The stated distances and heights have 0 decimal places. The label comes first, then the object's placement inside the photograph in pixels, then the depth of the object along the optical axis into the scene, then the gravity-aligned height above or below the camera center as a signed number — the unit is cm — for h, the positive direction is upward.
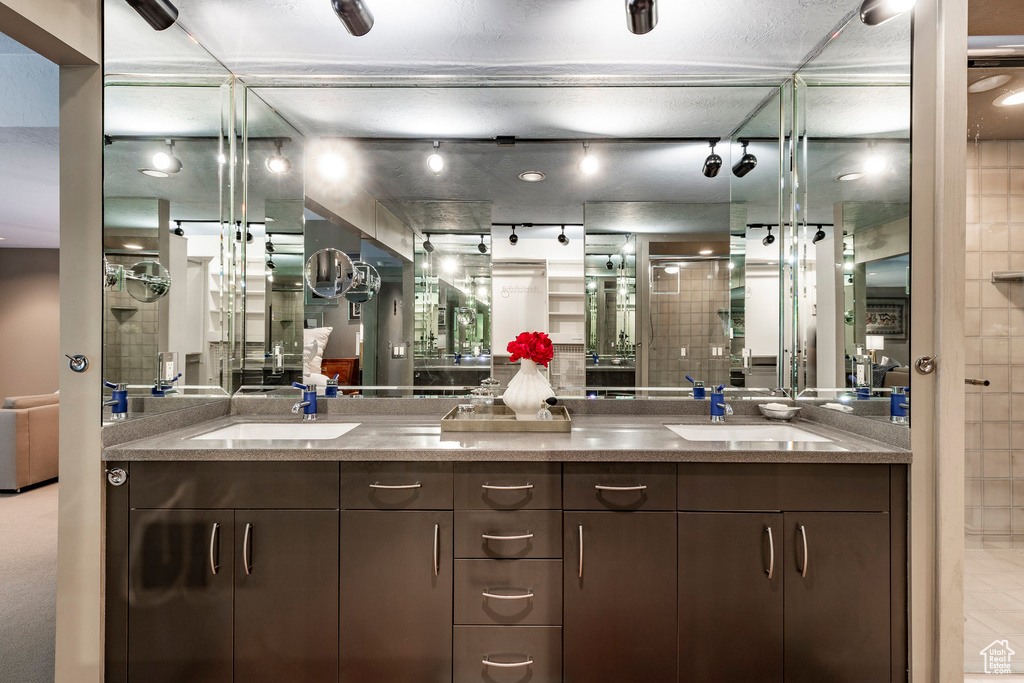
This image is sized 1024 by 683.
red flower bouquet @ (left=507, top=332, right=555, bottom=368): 211 -4
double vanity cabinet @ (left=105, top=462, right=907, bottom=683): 162 -78
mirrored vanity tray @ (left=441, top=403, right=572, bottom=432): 195 -34
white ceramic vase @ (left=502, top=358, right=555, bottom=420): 205 -23
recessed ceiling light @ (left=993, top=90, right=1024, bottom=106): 190 +94
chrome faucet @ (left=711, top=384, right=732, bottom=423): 222 -30
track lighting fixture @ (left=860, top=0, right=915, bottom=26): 169 +115
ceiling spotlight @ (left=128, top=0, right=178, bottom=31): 166 +112
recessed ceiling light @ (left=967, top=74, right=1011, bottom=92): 185 +98
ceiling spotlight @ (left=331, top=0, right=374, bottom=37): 161 +109
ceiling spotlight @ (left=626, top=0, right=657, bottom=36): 159 +108
